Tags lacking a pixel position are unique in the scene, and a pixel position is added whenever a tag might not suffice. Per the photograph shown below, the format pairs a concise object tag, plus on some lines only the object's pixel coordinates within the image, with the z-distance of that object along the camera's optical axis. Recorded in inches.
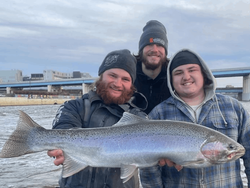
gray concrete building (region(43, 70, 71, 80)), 3679.6
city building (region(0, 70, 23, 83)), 3916.3
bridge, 1678.5
